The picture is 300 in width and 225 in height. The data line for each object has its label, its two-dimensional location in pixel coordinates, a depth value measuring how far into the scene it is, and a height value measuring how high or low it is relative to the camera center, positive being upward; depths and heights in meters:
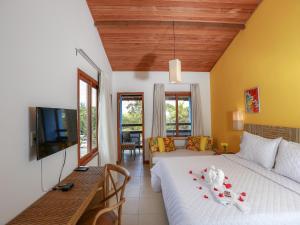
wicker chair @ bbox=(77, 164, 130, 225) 1.50 -0.84
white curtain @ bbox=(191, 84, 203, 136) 5.07 +0.16
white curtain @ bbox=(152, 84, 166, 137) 5.02 +0.14
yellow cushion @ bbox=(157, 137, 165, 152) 4.49 -0.64
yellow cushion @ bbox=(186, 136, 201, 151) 4.56 -0.65
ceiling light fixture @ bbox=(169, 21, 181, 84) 3.07 +0.79
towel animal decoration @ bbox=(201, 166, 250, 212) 1.46 -0.68
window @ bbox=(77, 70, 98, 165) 2.81 +0.01
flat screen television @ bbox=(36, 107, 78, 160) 1.47 -0.09
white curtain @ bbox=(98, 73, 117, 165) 3.32 -0.13
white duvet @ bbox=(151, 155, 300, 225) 1.30 -0.70
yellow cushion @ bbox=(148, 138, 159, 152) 4.49 -0.66
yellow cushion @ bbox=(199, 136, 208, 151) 4.49 -0.64
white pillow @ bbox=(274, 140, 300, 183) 1.95 -0.51
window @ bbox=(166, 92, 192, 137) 5.29 +0.08
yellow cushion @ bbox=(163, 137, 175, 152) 4.53 -0.65
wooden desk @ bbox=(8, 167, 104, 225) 1.19 -0.65
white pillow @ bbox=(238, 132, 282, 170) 2.38 -0.47
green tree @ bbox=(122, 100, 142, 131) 6.32 +0.10
